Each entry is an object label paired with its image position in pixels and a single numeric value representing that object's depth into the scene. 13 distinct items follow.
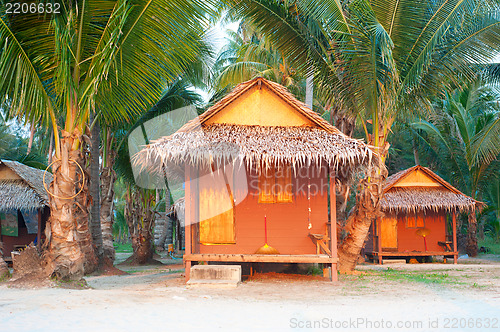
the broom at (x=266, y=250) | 10.63
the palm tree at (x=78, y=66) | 8.43
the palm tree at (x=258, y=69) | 19.75
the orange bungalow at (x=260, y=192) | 10.50
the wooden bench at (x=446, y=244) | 16.28
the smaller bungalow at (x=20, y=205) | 14.66
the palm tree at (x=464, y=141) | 18.88
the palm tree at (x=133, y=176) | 15.95
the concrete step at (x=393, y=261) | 16.34
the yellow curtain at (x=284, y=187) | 10.71
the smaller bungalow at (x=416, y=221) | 16.14
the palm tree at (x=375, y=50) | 10.25
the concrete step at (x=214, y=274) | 9.31
